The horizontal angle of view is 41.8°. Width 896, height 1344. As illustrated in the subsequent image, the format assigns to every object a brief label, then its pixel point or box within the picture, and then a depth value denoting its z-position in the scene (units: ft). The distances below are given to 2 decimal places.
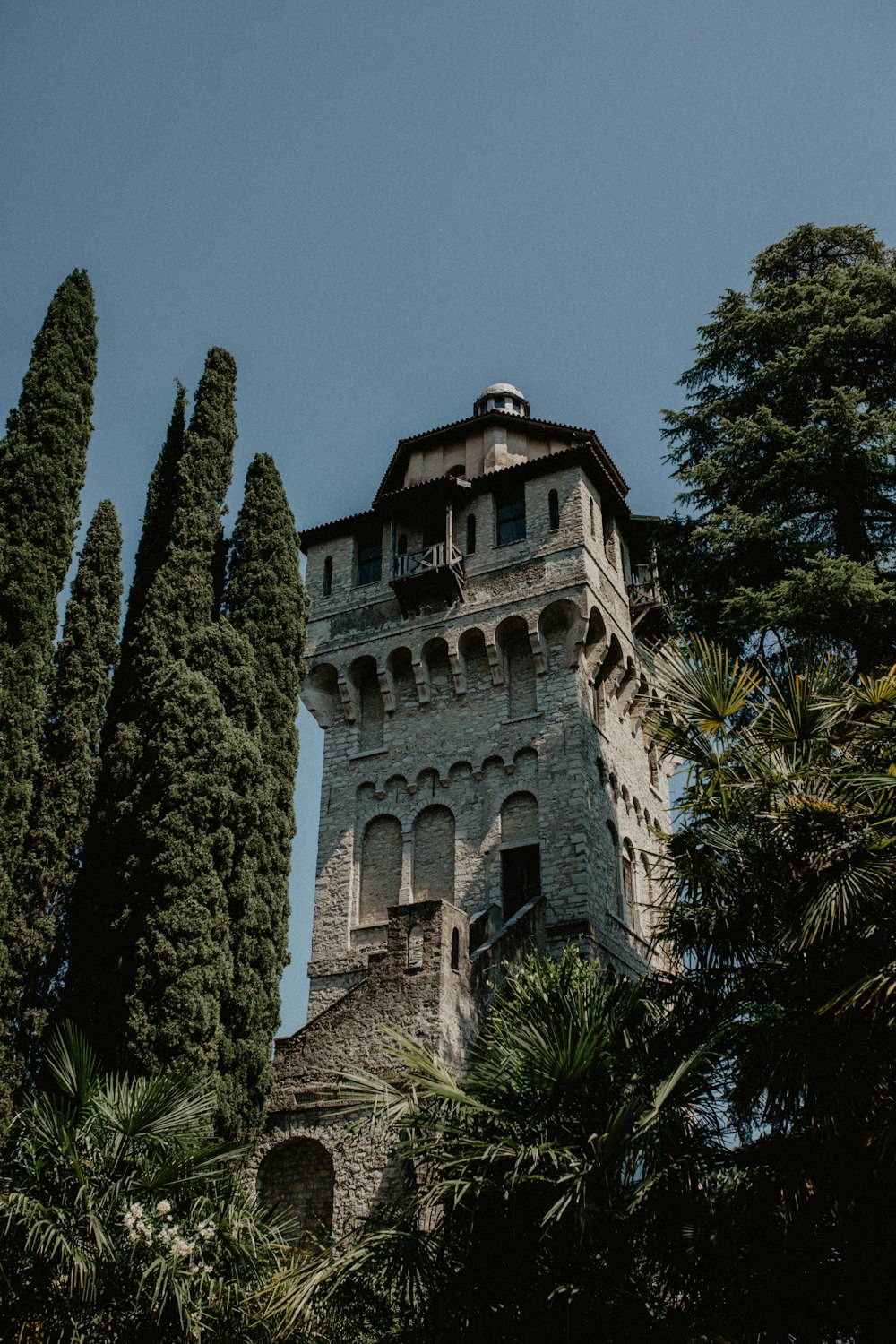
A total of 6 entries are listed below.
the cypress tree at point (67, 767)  42.91
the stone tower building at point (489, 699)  69.72
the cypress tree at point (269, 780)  47.62
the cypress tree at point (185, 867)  43.50
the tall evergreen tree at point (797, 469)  51.49
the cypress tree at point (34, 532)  42.29
